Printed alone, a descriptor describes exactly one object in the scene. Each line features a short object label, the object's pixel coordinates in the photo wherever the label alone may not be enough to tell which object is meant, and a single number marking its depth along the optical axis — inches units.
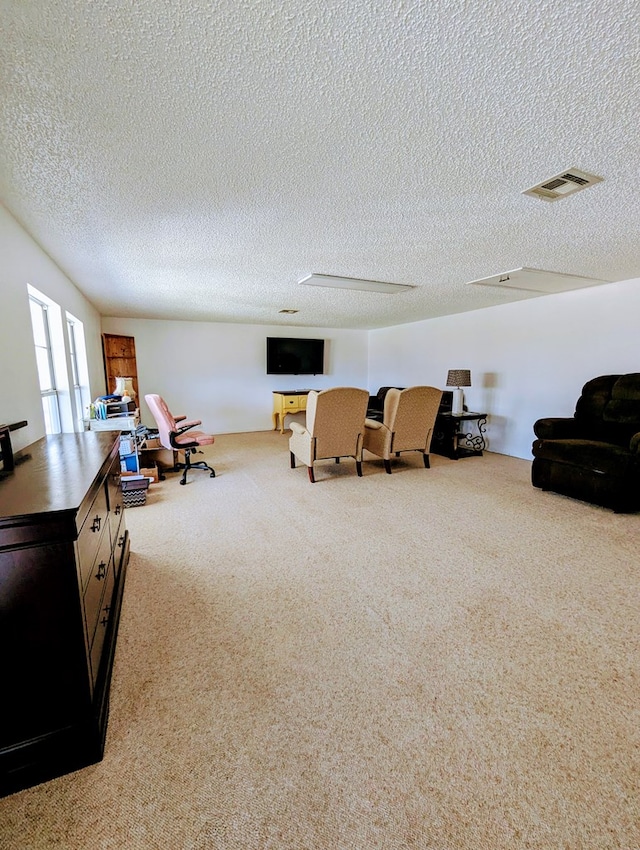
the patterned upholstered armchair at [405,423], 163.2
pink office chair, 161.6
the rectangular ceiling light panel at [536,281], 139.3
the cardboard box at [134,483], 133.3
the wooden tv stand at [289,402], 274.5
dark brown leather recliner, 122.0
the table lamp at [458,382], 201.7
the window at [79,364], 155.5
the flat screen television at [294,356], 279.3
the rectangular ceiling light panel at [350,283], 142.1
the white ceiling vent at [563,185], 68.3
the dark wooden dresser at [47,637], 40.5
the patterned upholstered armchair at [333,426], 150.3
